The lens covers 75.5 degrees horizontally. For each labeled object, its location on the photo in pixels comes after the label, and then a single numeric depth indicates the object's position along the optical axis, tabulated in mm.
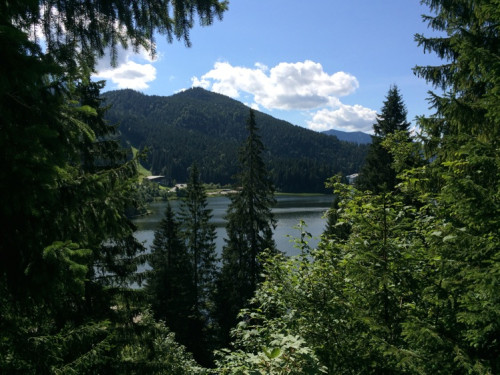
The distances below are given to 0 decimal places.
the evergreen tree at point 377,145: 19859
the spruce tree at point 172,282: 23094
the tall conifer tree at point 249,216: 21359
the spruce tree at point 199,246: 25000
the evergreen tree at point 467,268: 2916
